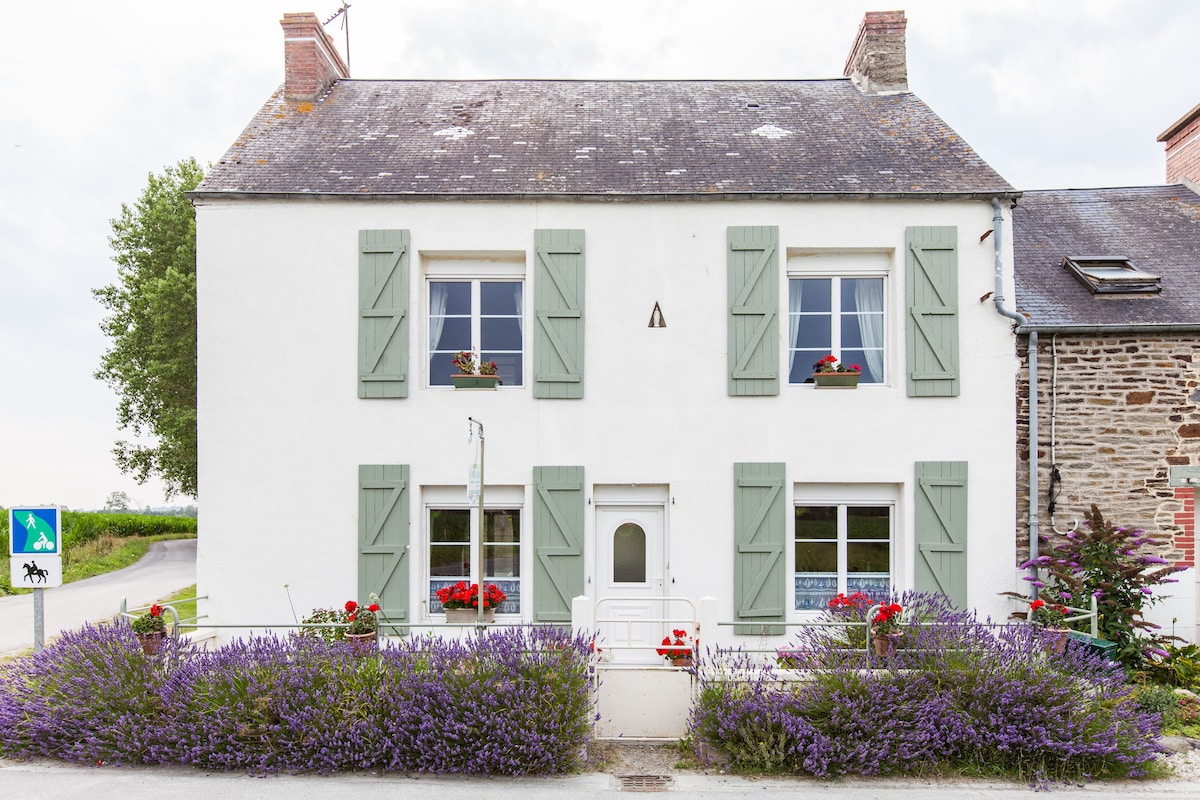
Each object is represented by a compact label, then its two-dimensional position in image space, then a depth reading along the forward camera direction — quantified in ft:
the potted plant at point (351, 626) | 21.43
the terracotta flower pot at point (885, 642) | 20.63
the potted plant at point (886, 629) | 20.75
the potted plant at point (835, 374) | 26.61
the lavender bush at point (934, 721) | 18.30
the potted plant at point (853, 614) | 21.85
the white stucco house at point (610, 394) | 26.27
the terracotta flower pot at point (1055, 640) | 20.61
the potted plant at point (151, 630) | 21.01
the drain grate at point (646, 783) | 17.80
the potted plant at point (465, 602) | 25.44
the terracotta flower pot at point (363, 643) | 20.39
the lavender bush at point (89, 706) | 18.79
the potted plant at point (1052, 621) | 21.68
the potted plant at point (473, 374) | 26.58
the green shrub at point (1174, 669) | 24.44
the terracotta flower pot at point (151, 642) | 20.88
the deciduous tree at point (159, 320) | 61.93
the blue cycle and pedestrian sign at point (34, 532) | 20.34
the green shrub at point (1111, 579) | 24.32
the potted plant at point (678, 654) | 20.80
